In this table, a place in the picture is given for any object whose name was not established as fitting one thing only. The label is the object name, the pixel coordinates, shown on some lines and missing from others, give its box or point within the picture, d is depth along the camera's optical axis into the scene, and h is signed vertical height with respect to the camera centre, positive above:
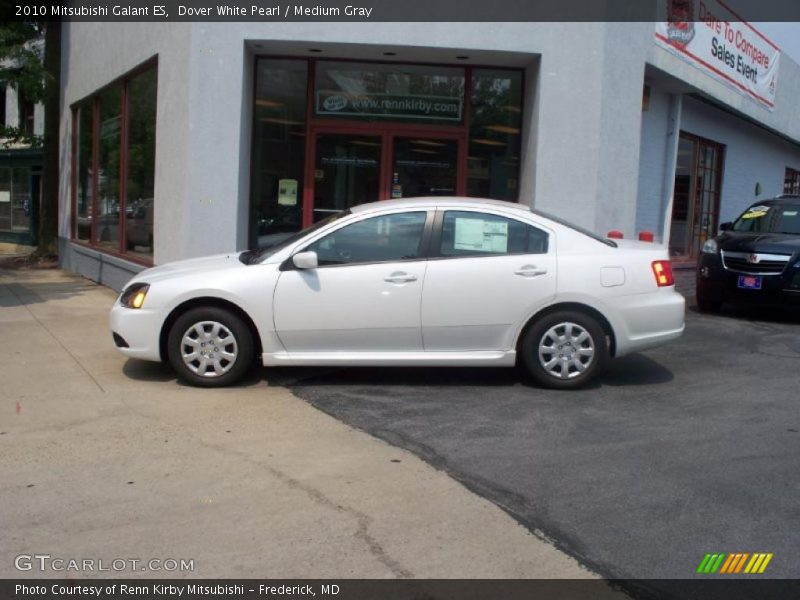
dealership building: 10.00 +1.27
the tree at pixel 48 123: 15.94 +1.63
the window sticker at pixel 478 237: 6.80 -0.11
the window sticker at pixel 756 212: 11.95 +0.36
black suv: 10.44 -0.31
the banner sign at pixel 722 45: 12.23 +3.17
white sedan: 6.59 -0.65
